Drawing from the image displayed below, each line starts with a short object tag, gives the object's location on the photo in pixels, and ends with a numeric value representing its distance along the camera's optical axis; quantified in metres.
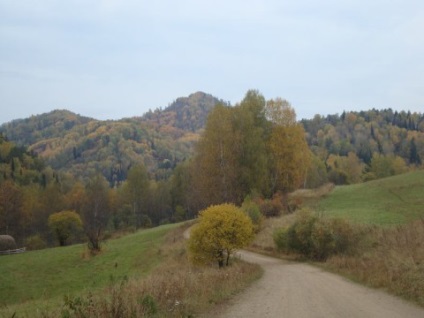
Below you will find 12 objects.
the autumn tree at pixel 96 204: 100.93
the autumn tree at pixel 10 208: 75.12
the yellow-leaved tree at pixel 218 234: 23.84
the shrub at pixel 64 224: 60.00
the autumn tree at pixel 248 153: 46.51
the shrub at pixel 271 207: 46.03
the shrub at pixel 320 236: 29.31
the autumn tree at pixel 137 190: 101.31
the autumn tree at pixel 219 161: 46.00
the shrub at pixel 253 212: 38.04
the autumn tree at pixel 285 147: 50.47
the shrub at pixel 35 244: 67.81
